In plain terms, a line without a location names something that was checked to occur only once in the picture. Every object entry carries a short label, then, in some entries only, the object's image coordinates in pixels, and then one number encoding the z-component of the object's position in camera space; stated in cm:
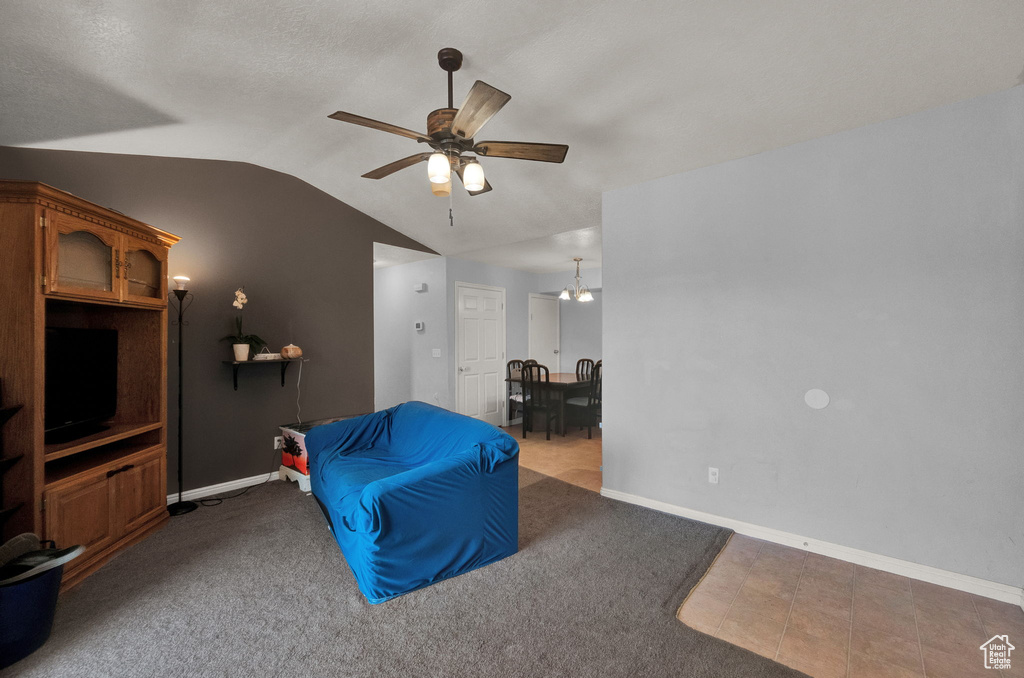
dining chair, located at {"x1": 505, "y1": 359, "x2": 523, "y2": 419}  639
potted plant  349
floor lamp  316
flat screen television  237
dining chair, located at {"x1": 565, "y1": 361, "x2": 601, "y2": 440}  571
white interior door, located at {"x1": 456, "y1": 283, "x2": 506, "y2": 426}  583
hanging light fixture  608
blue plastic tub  168
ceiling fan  178
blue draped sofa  209
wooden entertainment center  208
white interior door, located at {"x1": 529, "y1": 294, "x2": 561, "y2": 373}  711
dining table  552
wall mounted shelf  361
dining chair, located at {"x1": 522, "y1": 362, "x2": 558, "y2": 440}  559
